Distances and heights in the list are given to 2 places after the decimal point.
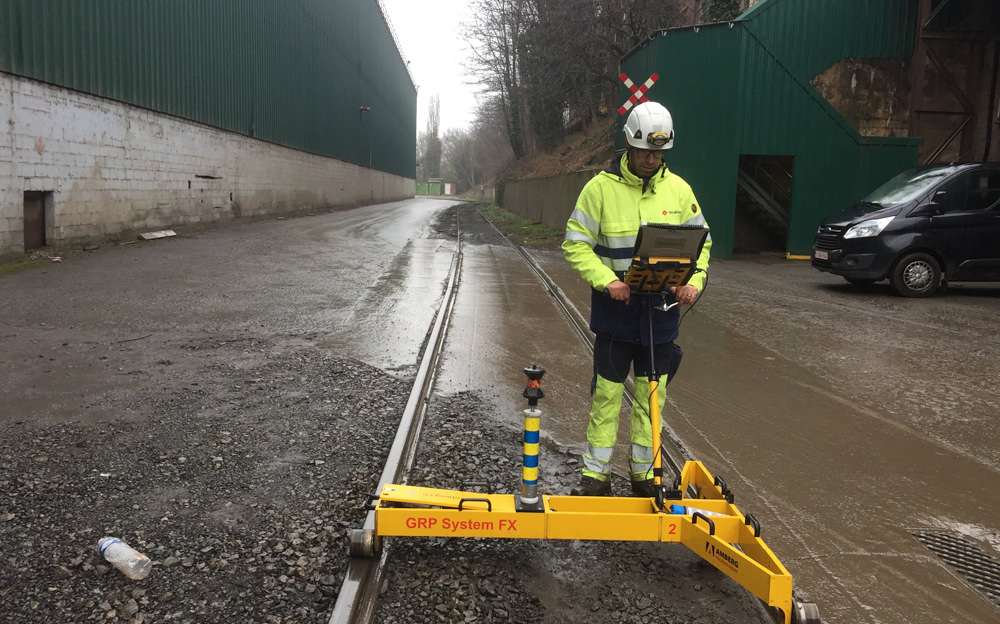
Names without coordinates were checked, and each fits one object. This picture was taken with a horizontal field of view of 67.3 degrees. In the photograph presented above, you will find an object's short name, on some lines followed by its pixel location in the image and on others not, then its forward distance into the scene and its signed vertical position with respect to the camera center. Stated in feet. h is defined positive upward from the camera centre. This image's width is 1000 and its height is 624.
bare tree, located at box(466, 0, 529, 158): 119.96 +29.88
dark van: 37.86 +0.18
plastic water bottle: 10.25 -4.86
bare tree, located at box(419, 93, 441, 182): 410.31 +36.36
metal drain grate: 10.82 -4.85
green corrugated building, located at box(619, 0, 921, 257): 55.36 +8.70
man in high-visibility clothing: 12.11 -0.69
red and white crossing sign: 52.85 +9.90
